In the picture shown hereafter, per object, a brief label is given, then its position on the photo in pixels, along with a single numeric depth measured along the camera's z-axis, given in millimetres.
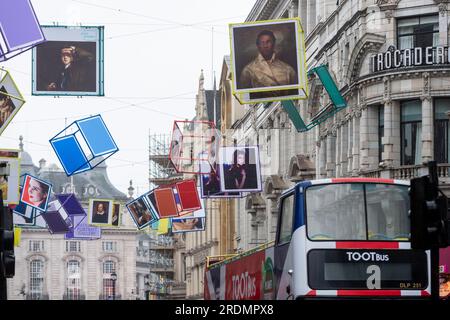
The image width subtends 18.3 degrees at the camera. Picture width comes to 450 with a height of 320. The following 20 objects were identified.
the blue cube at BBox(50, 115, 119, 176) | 42688
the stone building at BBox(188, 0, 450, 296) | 48156
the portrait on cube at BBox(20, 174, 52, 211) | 54034
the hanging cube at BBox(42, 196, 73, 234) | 61684
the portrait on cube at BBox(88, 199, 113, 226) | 66312
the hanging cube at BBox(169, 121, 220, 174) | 58312
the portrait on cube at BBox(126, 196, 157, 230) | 59438
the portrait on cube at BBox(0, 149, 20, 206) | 52062
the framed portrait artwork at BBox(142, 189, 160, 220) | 59031
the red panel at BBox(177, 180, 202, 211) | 59188
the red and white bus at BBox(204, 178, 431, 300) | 24672
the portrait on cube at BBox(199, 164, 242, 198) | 62116
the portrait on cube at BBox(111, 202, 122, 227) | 66562
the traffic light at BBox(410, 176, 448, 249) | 17344
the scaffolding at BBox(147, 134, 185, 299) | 128750
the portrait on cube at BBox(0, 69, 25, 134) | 43312
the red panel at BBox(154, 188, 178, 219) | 58531
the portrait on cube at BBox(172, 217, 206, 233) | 74862
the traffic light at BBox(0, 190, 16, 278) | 18703
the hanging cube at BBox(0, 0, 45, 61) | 34938
